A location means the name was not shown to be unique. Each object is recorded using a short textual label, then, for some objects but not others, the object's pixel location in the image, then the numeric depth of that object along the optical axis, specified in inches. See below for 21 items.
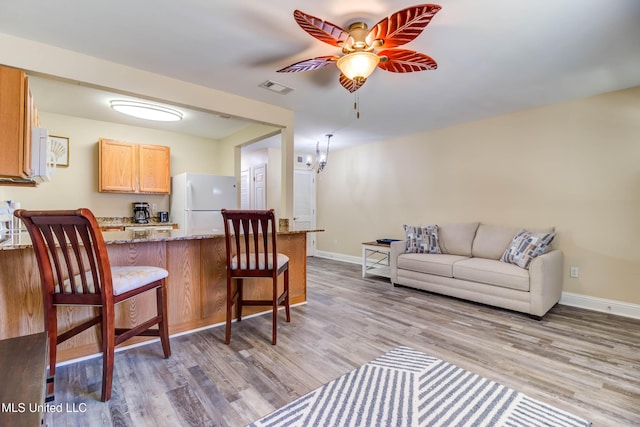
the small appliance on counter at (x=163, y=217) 191.2
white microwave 82.8
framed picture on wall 155.6
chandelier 217.6
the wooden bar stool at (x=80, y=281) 61.2
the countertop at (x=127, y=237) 68.1
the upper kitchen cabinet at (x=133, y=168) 166.2
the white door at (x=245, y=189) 260.1
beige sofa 116.8
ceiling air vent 117.8
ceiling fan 66.2
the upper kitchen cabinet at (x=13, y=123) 72.7
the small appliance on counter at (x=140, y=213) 181.2
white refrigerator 171.3
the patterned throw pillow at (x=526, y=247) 123.6
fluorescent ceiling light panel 138.9
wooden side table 180.9
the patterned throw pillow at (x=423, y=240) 164.6
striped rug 60.0
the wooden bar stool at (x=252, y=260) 89.4
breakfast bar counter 75.2
